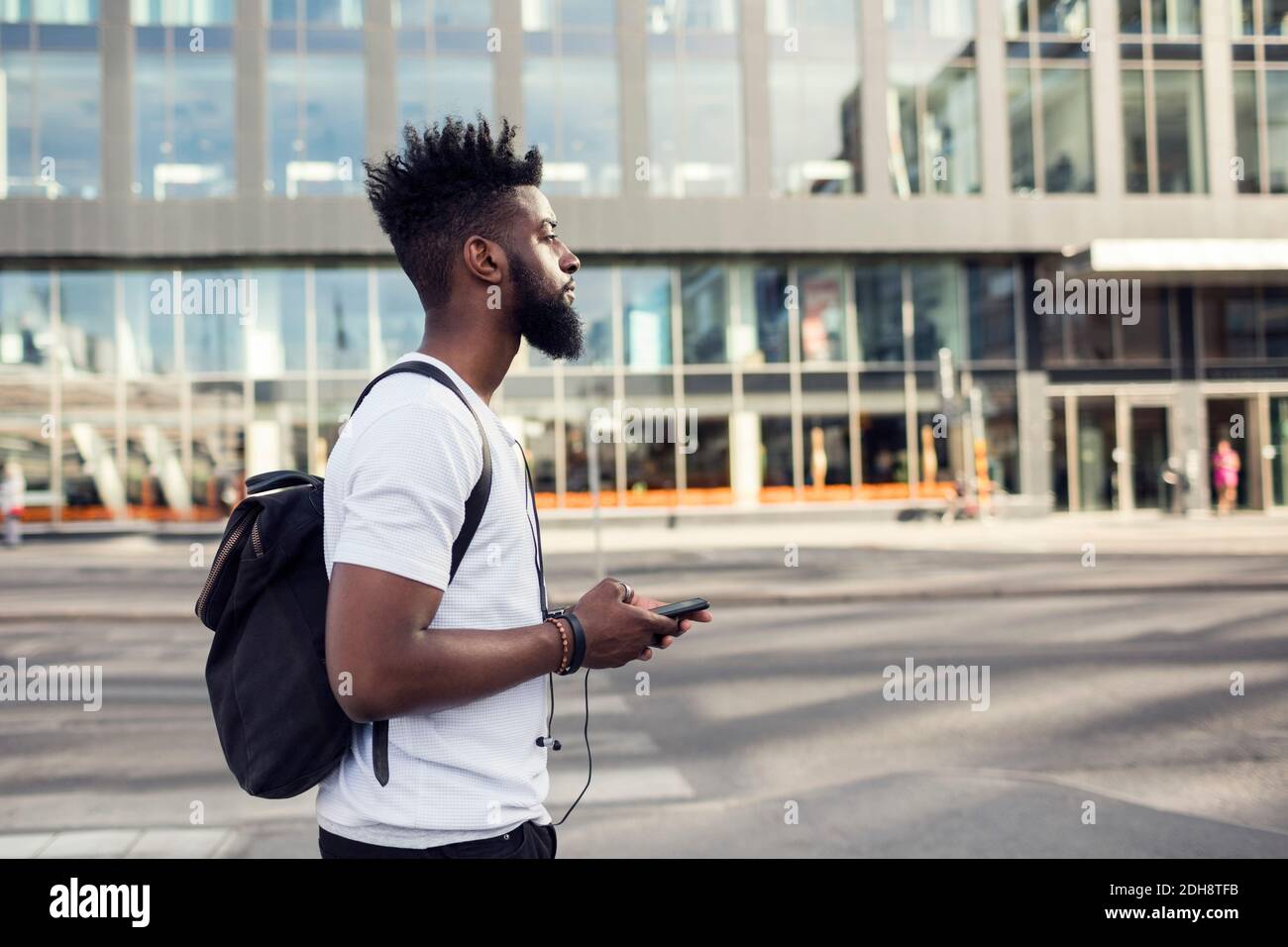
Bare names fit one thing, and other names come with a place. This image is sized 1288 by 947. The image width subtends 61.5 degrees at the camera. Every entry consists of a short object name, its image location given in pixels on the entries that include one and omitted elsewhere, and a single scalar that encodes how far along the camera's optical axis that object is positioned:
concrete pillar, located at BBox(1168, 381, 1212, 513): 27.61
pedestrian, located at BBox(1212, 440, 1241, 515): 26.69
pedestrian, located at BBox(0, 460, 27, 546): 23.16
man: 1.60
